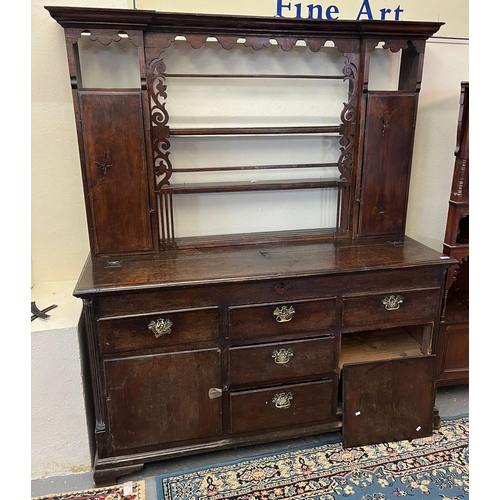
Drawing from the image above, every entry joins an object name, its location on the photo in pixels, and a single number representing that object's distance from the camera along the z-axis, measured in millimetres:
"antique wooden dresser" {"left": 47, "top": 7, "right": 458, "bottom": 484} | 1713
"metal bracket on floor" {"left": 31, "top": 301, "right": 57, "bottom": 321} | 1770
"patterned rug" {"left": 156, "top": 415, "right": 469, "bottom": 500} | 1742
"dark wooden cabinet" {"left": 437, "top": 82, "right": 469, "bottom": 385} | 2053
